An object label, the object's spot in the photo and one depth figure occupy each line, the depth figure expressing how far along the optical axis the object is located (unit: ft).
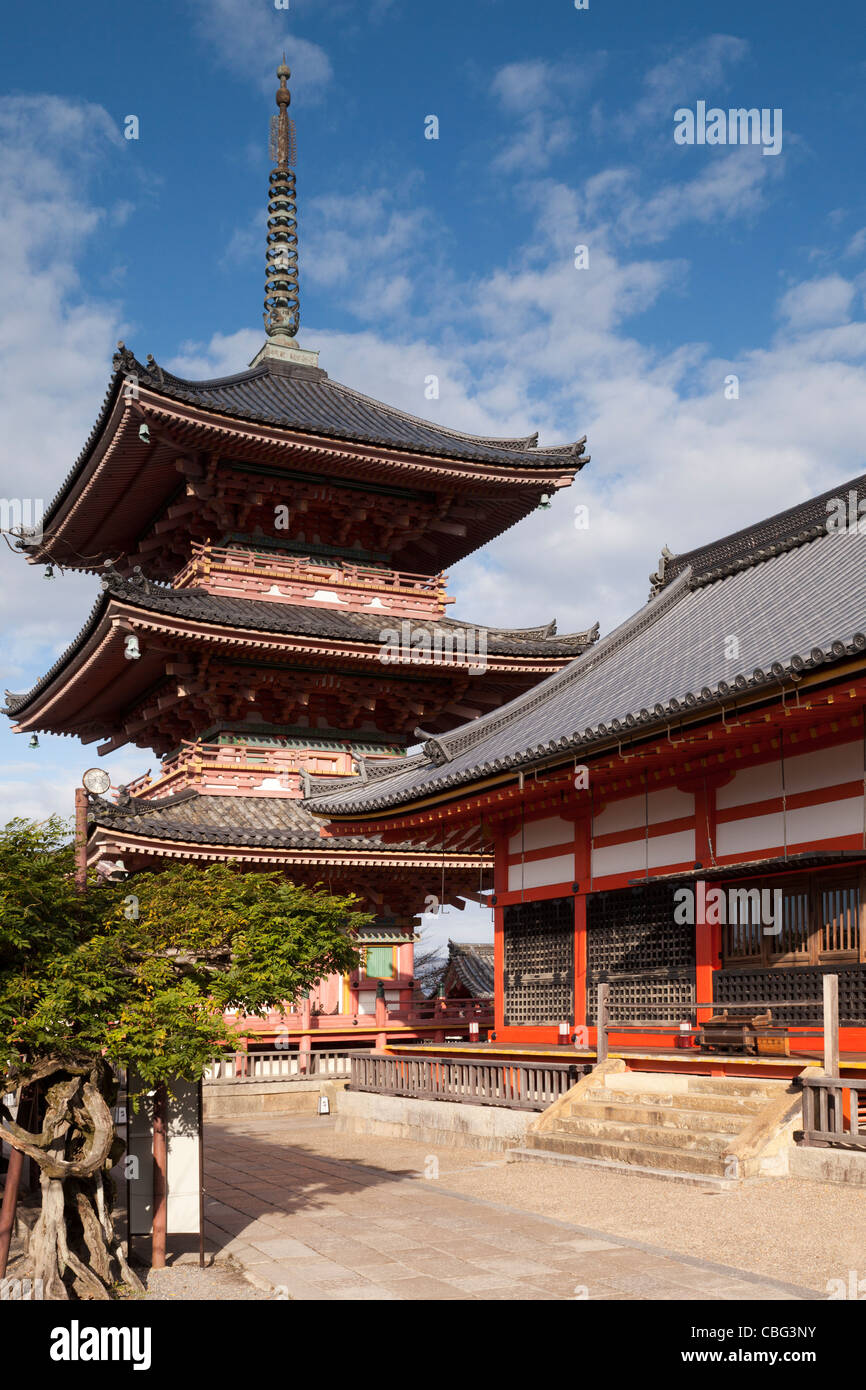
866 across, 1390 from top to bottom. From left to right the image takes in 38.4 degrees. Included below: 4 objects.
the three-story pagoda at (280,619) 77.10
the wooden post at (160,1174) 29.37
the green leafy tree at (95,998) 25.26
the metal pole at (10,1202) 25.98
